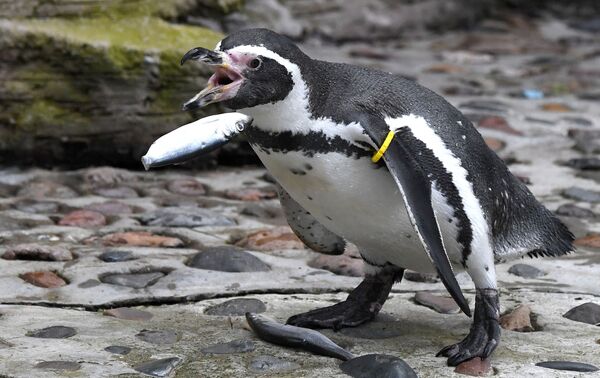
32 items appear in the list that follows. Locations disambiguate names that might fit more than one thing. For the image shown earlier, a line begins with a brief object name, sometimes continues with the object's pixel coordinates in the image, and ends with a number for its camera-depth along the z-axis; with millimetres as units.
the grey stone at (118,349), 6866
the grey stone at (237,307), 7805
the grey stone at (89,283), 8117
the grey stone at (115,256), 8742
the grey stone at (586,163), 12102
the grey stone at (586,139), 12773
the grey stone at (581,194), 10914
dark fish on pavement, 6965
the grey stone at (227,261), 8656
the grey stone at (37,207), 10180
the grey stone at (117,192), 10836
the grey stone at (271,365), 6694
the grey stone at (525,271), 8844
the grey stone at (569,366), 6770
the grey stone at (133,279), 8203
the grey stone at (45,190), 10715
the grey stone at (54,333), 7119
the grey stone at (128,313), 7602
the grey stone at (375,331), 7508
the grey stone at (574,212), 10430
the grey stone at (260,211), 10437
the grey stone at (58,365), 6551
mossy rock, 11320
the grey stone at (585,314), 7733
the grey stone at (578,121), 13942
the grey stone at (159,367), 6516
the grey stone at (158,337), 7098
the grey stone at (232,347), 6977
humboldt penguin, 6562
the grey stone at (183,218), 9916
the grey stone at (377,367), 6488
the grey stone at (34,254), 8680
